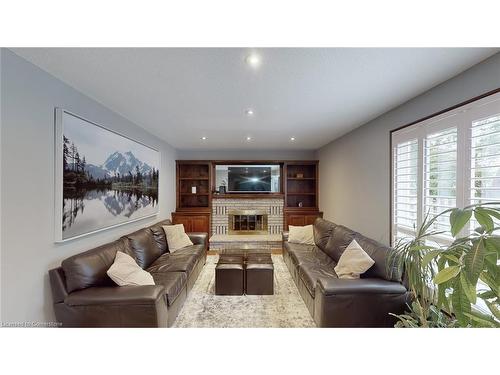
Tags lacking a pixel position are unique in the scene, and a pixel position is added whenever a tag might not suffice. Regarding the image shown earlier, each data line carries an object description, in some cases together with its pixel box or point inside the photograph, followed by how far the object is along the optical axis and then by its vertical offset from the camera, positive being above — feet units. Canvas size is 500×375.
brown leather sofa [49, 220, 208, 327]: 6.00 -3.38
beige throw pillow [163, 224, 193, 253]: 12.26 -3.23
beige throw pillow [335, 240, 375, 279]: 7.78 -2.95
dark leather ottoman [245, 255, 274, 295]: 9.87 -4.54
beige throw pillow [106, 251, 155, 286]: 6.96 -3.07
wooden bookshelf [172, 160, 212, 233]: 18.07 -0.97
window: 5.13 +0.68
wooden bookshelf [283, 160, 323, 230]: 18.74 -0.61
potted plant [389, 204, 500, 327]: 2.98 -1.21
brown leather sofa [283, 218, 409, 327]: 6.68 -3.64
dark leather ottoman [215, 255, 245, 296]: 9.80 -4.52
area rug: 7.77 -5.14
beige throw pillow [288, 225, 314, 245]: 13.66 -3.29
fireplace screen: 18.99 -3.41
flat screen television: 19.15 +0.59
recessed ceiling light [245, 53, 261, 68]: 5.06 +3.15
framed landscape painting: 6.56 +0.25
